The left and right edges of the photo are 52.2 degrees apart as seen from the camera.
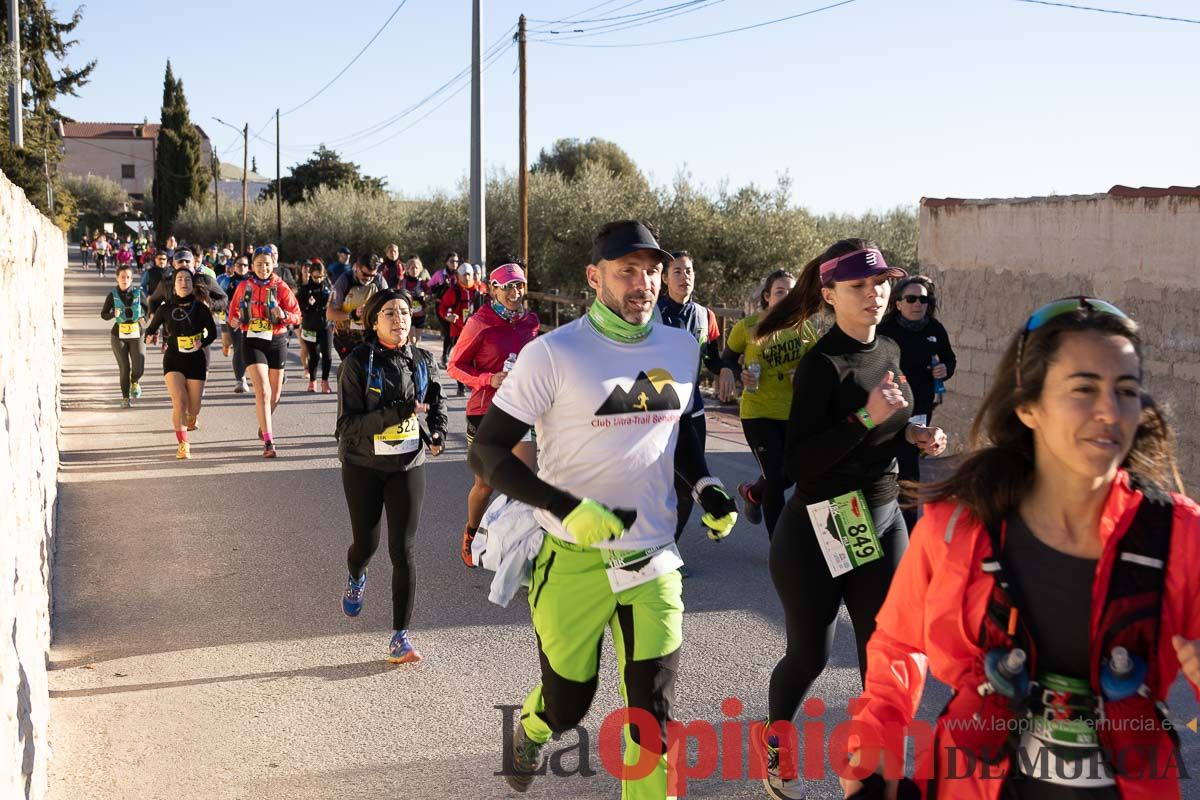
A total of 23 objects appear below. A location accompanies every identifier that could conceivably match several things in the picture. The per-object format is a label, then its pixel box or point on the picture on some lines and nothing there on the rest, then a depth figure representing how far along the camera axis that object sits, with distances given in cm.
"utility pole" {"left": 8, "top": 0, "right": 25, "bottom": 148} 2302
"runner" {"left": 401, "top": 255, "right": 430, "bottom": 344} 1894
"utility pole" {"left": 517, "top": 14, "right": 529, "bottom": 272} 2573
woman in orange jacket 230
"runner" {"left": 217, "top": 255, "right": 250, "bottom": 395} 1769
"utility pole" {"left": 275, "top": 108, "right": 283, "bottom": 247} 5531
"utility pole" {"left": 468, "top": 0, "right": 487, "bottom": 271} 2305
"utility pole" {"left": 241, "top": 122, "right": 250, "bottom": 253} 6216
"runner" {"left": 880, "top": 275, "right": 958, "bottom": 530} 761
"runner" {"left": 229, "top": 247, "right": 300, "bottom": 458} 1205
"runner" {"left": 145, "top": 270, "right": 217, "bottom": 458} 1180
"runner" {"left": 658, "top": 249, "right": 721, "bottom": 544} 780
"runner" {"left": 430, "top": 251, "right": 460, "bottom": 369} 2100
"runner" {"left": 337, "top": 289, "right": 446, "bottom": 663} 604
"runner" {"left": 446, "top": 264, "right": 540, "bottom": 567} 744
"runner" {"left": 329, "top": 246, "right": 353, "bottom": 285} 2048
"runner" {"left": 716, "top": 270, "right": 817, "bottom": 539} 724
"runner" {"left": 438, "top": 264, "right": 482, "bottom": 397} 1922
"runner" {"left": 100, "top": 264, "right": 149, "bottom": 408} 1566
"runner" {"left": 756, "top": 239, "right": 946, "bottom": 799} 423
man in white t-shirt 393
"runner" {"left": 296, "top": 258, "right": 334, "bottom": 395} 1712
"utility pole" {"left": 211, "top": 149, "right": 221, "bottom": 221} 7881
